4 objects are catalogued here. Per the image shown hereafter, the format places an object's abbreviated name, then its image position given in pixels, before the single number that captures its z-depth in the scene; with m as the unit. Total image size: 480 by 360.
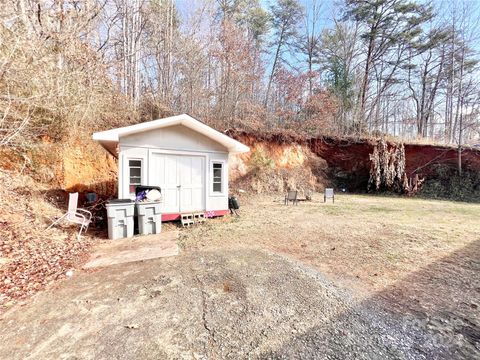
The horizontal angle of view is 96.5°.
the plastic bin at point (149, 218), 5.66
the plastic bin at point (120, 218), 5.26
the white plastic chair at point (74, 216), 5.18
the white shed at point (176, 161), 6.16
